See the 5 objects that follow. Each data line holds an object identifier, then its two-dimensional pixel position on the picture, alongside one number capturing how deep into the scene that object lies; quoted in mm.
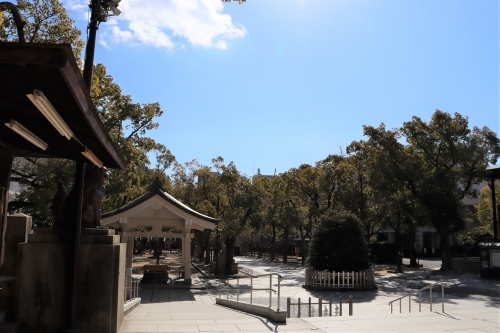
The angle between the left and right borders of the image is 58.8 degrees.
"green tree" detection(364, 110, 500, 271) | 26906
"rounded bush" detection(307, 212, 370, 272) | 19531
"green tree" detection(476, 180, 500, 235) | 36812
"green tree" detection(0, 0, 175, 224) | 14820
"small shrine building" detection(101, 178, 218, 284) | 20422
